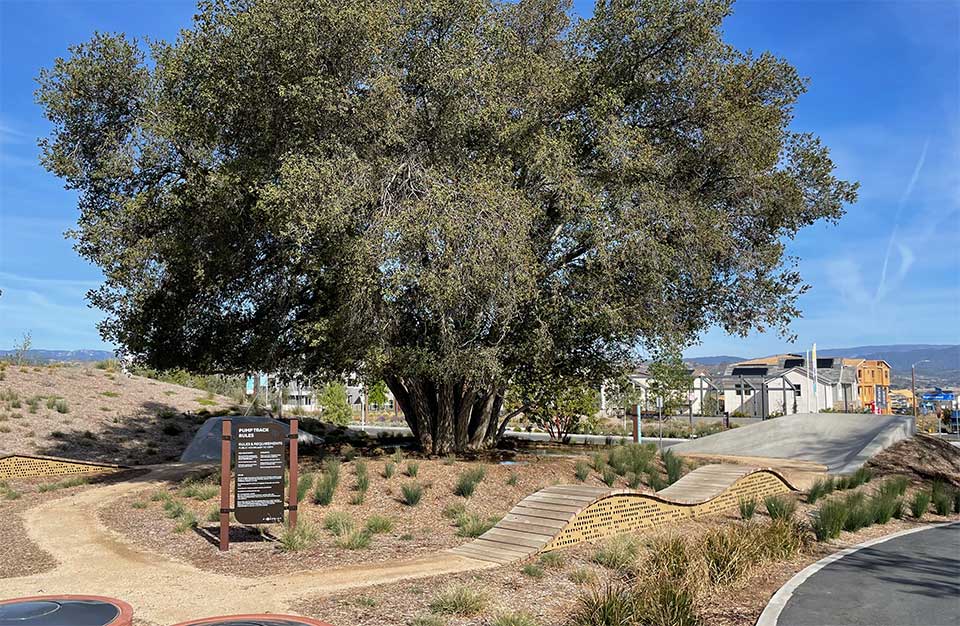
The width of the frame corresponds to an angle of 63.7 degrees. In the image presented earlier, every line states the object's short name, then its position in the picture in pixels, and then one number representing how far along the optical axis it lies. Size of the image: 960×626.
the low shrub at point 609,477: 16.30
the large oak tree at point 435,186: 13.86
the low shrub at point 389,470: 15.04
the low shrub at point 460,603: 7.57
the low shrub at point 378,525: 11.80
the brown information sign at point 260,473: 11.20
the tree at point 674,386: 32.03
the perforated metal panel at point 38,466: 18.44
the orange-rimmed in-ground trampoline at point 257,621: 6.96
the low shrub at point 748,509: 12.82
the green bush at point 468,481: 14.08
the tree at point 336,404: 49.53
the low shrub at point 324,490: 13.40
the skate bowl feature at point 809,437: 24.98
